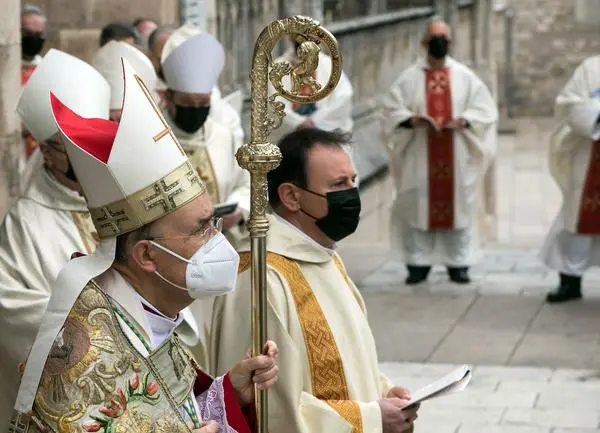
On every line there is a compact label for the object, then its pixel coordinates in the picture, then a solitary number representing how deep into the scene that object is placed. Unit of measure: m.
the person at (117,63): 6.22
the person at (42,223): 4.91
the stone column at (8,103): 6.66
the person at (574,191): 10.12
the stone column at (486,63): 15.59
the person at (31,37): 9.10
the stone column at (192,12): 10.19
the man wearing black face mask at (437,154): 11.18
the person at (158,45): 7.71
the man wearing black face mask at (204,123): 6.61
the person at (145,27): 9.21
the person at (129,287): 3.08
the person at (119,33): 8.52
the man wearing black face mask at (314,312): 4.11
